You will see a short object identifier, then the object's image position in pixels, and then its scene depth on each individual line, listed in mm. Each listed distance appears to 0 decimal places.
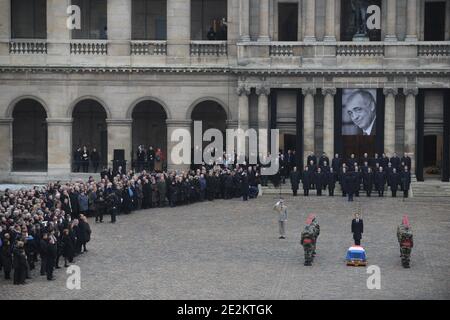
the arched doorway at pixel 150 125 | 71188
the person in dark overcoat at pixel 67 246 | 38125
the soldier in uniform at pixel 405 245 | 37500
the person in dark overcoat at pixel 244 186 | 57500
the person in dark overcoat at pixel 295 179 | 59156
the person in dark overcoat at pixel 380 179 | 58656
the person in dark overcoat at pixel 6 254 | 35844
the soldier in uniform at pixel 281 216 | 43500
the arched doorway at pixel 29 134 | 71000
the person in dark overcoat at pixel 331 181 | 59094
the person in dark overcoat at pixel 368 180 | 58656
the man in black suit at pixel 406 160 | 60781
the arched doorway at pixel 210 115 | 70938
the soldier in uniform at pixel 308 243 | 37844
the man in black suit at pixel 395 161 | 60216
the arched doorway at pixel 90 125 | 70812
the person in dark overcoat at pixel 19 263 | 35000
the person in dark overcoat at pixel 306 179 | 59406
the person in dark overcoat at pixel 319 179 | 59312
